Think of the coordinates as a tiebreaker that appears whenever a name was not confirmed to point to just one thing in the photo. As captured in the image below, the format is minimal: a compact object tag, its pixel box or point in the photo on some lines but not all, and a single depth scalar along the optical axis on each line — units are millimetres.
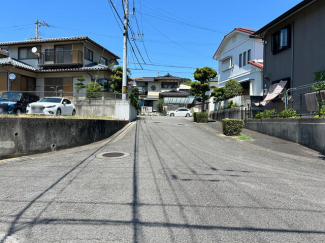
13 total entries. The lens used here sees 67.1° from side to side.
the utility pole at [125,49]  17047
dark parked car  12792
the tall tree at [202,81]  18619
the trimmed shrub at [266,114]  12639
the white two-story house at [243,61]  18719
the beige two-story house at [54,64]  21625
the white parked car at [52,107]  12359
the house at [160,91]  41406
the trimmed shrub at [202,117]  19003
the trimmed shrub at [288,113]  10750
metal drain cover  7368
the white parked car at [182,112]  33812
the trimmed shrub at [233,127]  12062
